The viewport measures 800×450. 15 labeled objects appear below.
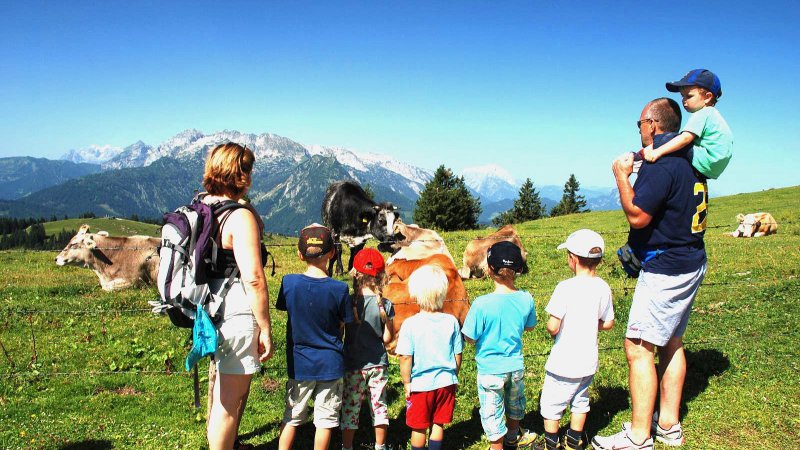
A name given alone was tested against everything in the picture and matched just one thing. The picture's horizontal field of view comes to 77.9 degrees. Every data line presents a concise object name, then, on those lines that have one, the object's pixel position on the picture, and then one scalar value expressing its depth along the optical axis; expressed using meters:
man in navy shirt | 4.75
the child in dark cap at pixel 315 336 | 4.71
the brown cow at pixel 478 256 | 15.02
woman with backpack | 4.15
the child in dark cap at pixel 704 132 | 4.66
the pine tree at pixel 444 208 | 54.66
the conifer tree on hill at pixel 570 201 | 80.05
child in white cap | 4.95
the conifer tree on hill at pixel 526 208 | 76.19
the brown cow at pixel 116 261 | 13.76
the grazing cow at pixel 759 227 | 22.75
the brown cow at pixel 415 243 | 10.05
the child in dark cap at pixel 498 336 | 4.91
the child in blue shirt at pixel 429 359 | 4.79
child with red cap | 5.14
